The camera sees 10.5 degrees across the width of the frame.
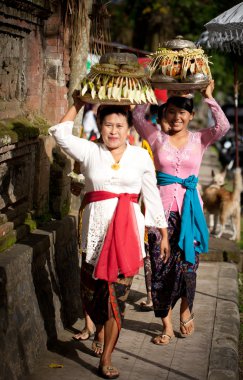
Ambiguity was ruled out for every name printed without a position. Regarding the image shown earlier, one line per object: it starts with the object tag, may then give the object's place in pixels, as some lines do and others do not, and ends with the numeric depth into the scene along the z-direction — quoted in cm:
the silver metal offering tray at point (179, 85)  1019
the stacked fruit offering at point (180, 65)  1013
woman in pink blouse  1061
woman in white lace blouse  886
